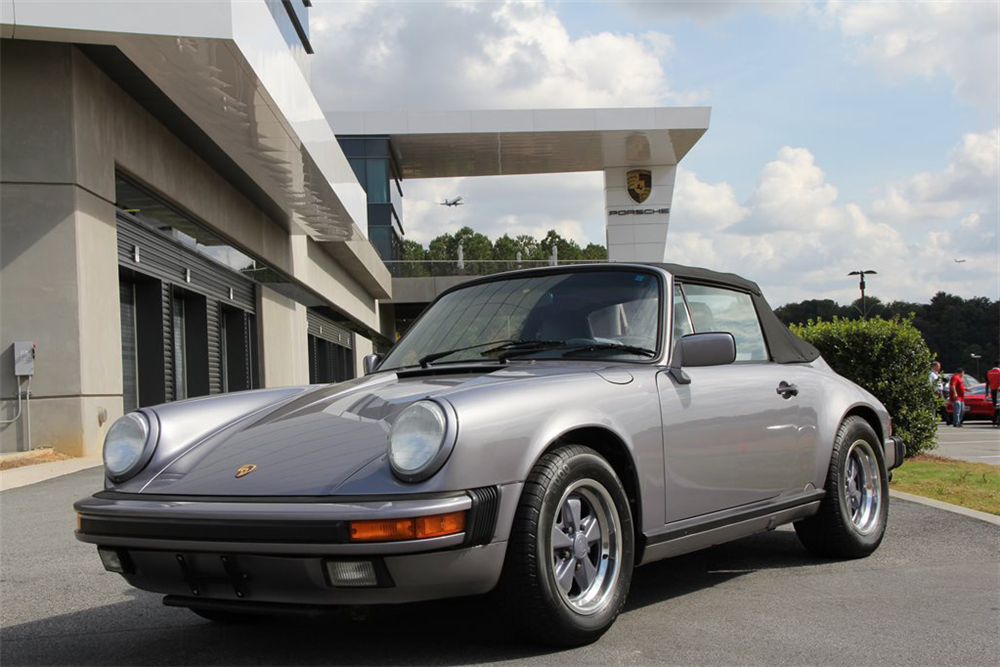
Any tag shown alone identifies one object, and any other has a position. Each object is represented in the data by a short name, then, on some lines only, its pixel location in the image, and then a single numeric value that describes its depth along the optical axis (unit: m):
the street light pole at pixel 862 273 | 49.00
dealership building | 11.94
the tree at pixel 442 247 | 110.57
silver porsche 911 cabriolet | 3.17
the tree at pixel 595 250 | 83.31
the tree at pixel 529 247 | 119.43
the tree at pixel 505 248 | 116.66
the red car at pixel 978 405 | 24.70
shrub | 11.12
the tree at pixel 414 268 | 45.16
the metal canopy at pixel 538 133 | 41.19
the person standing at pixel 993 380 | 22.97
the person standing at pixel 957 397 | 23.78
